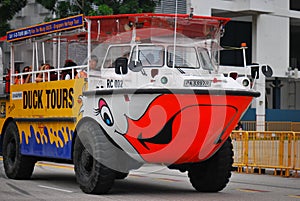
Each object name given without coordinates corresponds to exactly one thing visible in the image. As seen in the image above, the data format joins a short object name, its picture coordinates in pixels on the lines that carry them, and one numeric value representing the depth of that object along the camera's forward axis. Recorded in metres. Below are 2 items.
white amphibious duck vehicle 12.80
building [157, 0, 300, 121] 43.28
